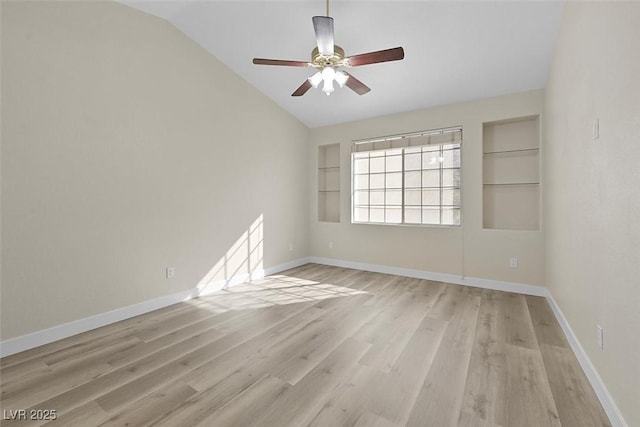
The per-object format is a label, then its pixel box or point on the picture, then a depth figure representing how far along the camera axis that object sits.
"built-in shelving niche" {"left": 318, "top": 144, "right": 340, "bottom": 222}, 5.60
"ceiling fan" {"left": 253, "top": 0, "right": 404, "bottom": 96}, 2.08
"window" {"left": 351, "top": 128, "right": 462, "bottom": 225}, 4.18
